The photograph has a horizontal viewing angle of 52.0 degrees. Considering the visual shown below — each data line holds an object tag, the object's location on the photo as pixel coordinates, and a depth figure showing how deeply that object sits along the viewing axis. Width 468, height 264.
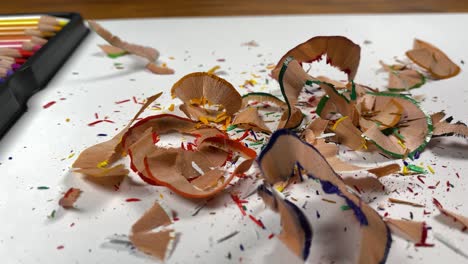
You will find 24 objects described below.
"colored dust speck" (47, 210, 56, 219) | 0.09
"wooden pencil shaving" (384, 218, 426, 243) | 0.08
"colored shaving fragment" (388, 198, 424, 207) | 0.09
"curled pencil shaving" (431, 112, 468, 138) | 0.11
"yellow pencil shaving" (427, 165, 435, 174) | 0.10
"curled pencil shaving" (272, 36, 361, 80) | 0.12
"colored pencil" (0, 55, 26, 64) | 0.14
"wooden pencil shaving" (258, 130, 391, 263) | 0.08
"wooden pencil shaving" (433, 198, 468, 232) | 0.08
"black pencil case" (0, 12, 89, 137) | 0.12
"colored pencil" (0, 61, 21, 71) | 0.13
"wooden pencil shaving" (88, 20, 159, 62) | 0.15
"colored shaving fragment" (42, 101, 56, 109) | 0.13
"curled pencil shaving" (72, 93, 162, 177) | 0.10
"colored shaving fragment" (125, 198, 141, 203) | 0.09
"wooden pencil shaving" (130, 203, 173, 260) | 0.08
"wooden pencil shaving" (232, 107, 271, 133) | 0.11
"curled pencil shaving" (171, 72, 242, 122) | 0.12
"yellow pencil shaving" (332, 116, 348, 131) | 0.11
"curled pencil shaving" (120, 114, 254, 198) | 0.09
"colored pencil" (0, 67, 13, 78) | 0.13
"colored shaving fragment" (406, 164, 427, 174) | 0.10
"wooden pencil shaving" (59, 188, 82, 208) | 0.09
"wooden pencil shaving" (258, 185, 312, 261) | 0.08
